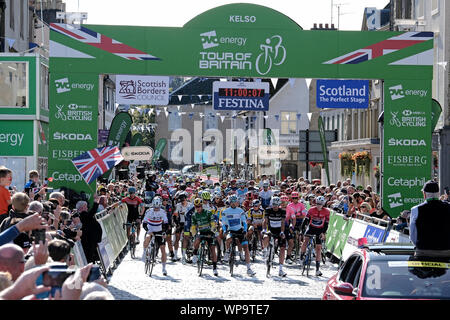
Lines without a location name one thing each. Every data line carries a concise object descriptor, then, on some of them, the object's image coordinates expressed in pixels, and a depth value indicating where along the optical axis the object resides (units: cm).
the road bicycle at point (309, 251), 1870
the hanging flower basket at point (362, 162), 4862
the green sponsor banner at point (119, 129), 2508
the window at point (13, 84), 3183
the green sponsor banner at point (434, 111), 2455
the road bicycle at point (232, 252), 1864
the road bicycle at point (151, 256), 1836
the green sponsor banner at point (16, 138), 3100
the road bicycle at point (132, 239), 2248
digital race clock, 2500
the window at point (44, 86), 3287
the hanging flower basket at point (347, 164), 5200
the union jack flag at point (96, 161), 2019
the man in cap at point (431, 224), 930
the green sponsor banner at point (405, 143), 2267
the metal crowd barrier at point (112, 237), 1756
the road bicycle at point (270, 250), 1847
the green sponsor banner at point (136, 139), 4225
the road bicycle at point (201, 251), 1831
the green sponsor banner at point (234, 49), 2180
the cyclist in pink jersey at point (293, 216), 2019
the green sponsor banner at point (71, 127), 2186
